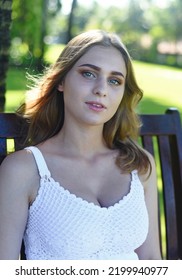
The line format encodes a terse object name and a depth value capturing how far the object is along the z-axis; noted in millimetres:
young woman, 2402
